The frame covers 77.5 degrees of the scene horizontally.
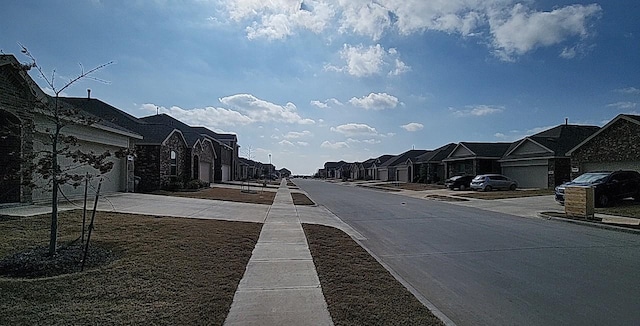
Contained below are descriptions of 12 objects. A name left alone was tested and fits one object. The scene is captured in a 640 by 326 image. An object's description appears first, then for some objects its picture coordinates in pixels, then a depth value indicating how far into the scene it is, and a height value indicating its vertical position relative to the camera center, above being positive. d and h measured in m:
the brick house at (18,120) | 12.05 +1.85
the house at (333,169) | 128.77 +2.36
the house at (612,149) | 22.19 +1.62
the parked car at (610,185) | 19.00 -0.45
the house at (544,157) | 32.09 +1.63
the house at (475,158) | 41.19 +1.90
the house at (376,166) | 81.19 +1.95
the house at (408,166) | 57.66 +1.41
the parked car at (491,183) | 33.12 -0.60
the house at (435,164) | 50.19 +1.47
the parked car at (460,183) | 37.31 -0.68
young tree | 6.55 +0.17
